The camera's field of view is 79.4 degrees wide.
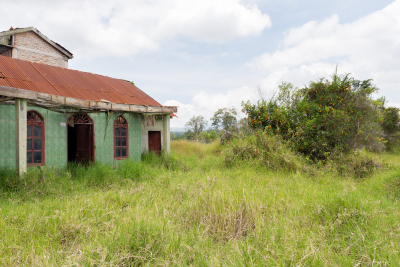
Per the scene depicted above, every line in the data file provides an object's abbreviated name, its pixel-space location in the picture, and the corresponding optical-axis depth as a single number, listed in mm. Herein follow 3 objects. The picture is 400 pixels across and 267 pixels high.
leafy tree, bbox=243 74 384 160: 10180
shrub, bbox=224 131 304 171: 8547
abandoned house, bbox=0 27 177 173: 6832
